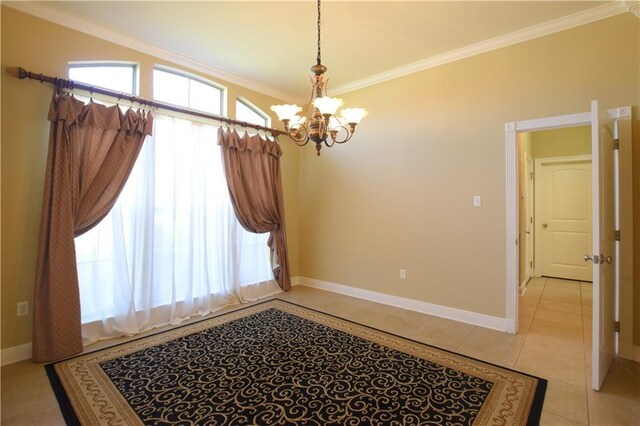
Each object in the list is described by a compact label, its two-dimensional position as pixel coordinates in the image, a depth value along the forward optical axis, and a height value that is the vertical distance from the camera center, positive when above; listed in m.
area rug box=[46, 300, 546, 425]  1.94 -1.27
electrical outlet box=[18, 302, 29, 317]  2.66 -0.83
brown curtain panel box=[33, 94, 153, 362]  2.65 +0.09
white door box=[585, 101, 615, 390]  2.16 -0.20
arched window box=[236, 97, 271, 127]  4.45 +1.49
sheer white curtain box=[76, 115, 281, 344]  3.06 -0.37
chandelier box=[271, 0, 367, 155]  2.17 +0.73
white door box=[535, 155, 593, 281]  5.39 -0.09
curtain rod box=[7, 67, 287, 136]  2.61 +1.21
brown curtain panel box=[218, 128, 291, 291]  4.04 +0.36
